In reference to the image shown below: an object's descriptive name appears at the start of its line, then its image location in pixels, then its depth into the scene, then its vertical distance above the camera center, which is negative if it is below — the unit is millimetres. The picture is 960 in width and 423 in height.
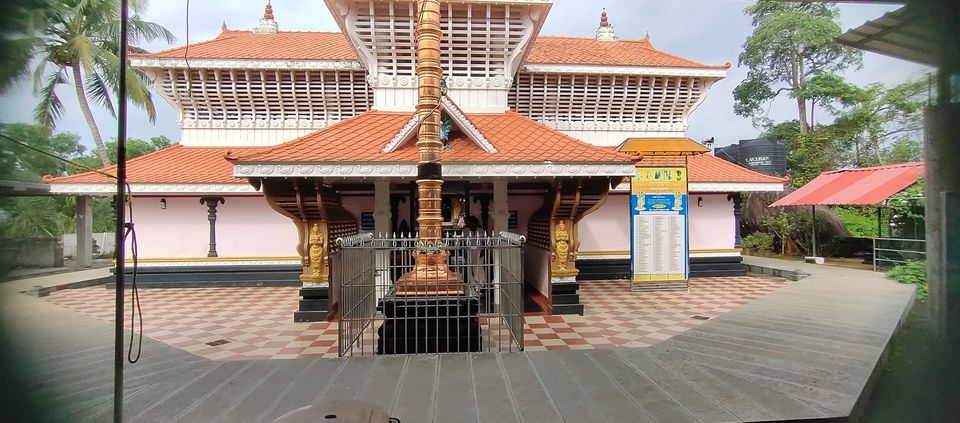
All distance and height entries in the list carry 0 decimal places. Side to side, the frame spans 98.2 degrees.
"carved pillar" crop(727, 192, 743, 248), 10195 +144
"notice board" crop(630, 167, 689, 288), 7863 +162
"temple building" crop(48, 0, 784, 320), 5832 +1224
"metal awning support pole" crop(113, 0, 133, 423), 1718 +7
